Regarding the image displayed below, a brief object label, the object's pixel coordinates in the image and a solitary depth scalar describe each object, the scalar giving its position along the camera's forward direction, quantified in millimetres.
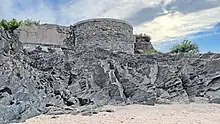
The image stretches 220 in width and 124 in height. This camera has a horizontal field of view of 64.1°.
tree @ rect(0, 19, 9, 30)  19088
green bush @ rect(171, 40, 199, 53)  21257
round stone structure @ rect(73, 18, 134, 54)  13610
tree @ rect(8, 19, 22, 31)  19051
